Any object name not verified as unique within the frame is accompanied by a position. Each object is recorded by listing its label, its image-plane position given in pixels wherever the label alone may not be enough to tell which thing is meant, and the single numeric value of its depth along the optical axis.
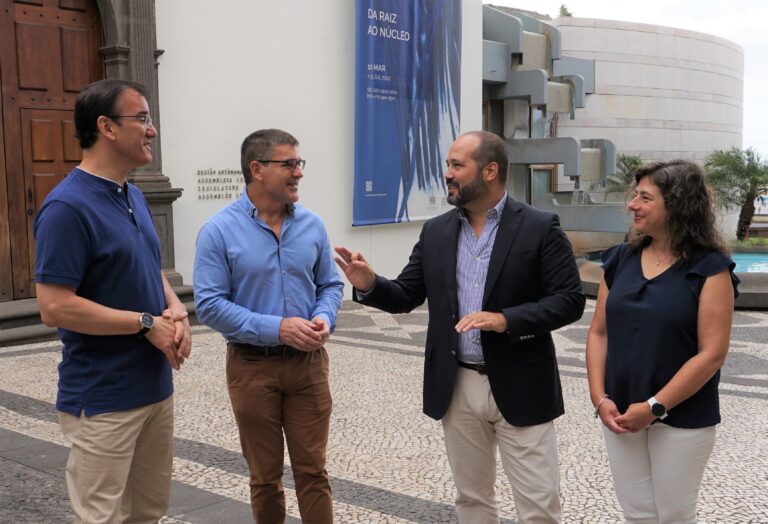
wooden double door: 8.85
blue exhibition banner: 12.22
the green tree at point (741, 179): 24.02
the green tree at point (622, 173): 26.53
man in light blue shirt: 3.18
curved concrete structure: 29.64
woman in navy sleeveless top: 2.75
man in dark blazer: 2.99
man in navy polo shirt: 2.53
